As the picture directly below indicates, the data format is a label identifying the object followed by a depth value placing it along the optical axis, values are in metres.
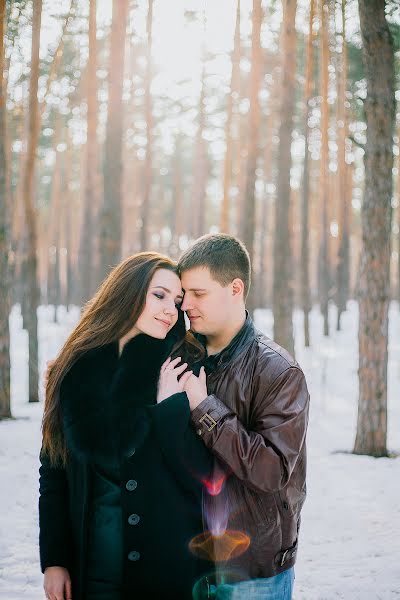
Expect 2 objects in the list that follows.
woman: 2.28
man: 2.21
